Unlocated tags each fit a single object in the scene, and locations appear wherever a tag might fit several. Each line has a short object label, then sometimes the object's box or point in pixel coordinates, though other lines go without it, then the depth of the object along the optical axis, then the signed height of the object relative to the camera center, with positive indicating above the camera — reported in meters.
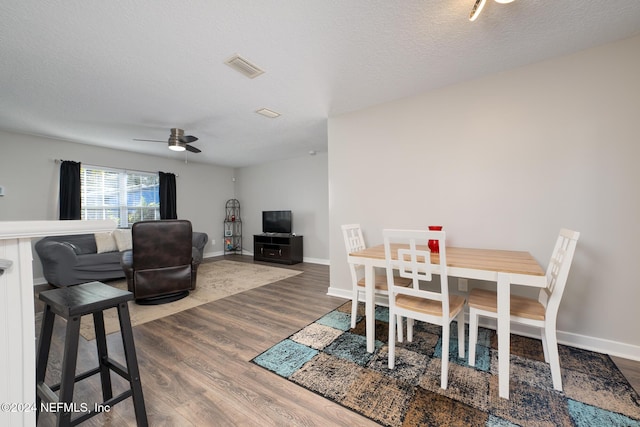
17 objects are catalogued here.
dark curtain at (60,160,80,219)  4.12 +0.43
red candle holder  2.20 -0.28
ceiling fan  3.57 +1.08
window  4.54 +0.41
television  5.67 -0.19
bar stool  1.06 -0.63
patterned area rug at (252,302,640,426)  1.35 -1.10
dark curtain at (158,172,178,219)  5.44 +0.41
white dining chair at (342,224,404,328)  2.21 -0.51
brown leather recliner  2.91 -0.58
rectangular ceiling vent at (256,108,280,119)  3.12 +1.30
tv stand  5.33 -0.76
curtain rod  4.15 +0.92
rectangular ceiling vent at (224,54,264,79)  2.08 +1.29
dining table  1.48 -0.39
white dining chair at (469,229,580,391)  1.50 -0.65
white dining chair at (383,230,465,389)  1.55 -0.60
